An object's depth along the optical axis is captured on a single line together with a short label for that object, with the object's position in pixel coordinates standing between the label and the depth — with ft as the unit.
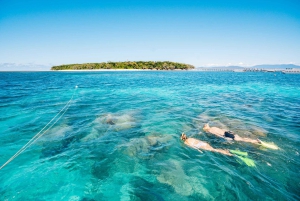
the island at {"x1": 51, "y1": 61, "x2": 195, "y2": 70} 577.84
